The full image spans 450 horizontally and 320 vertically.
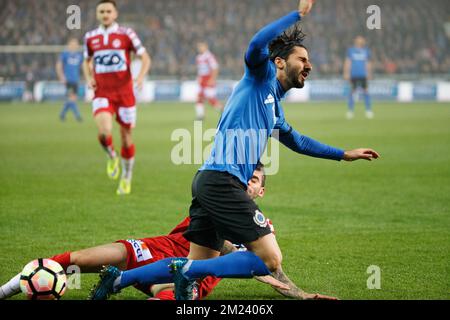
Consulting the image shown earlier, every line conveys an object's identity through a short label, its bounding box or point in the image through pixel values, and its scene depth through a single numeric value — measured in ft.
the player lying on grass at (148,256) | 17.98
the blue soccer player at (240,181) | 16.48
